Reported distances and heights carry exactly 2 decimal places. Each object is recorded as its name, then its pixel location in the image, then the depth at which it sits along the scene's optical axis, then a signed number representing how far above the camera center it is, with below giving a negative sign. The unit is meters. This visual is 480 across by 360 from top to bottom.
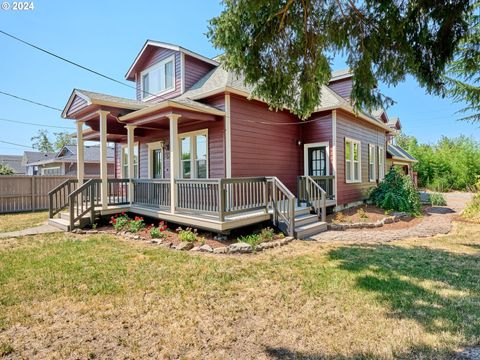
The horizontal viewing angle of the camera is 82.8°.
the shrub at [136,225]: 7.68 -1.28
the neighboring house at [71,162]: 22.77 +1.72
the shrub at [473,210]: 10.29 -1.32
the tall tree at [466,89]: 9.40 +3.10
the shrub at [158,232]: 7.06 -1.36
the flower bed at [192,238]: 6.07 -1.45
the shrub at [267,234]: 6.73 -1.38
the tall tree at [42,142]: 53.47 +8.02
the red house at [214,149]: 7.33 +1.12
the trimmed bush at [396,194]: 11.19 -0.73
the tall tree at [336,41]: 4.77 +2.69
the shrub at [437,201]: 14.97 -1.33
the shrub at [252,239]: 6.21 -1.43
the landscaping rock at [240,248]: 5.91 -1.50
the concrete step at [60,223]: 8.22 -1.30
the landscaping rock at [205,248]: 6.03 -1.52
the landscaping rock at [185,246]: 6.12 -1.49
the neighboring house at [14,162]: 40.38 +3.24
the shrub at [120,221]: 7.89 -1.21
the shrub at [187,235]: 6.59 -1.35
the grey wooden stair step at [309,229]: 7.20 -1.43
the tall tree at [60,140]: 50.95 +8.07
